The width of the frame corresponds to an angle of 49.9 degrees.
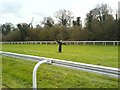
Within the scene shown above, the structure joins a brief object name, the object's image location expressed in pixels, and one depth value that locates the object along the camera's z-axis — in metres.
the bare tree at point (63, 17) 33.36
